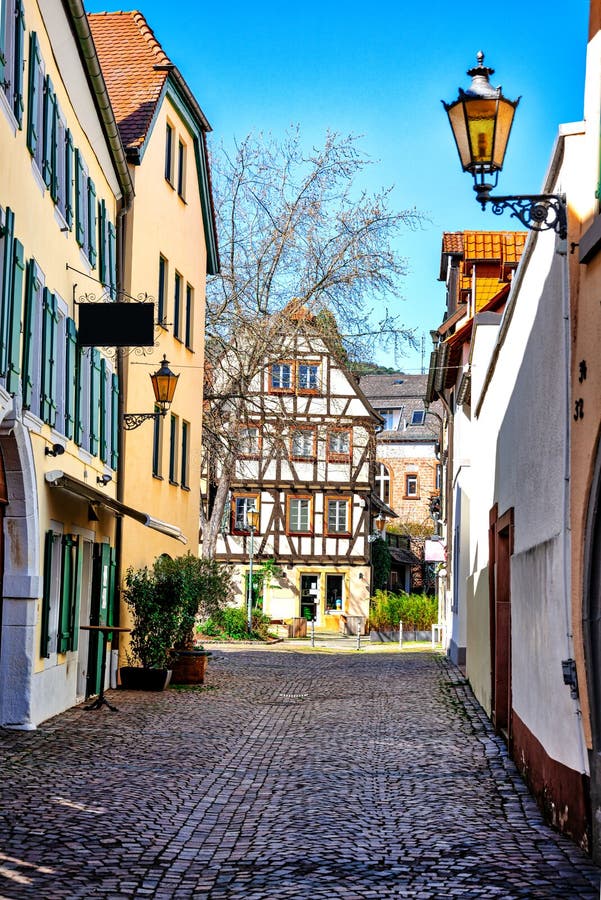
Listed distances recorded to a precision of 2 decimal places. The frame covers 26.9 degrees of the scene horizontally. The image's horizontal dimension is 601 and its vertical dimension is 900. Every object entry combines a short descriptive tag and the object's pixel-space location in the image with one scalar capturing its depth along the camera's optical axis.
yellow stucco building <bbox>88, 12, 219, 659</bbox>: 19.31
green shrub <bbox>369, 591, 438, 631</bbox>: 38.53
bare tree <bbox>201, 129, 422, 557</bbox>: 29.25
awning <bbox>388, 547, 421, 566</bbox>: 53.25
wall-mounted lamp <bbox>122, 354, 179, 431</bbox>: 17.69
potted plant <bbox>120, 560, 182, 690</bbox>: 17.25
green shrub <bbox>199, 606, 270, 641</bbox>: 33.09
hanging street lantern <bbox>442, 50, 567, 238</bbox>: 7.29
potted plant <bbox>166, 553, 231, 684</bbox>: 17.64
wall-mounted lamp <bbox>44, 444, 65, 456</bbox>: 13.15
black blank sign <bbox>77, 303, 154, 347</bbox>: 14.34
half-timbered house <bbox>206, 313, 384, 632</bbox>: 45.16
